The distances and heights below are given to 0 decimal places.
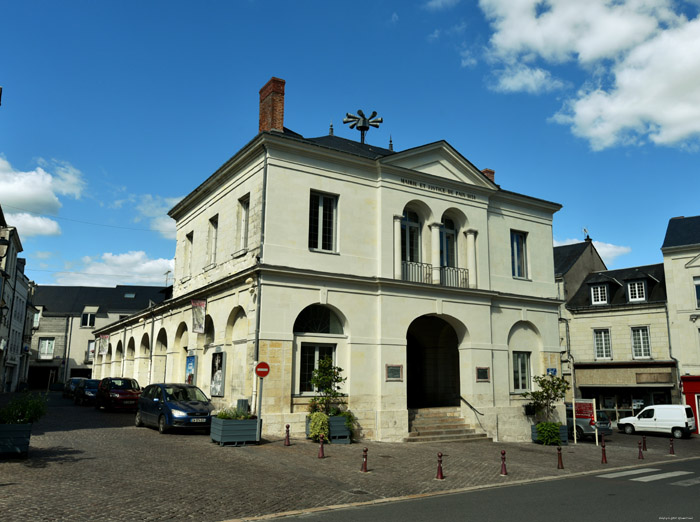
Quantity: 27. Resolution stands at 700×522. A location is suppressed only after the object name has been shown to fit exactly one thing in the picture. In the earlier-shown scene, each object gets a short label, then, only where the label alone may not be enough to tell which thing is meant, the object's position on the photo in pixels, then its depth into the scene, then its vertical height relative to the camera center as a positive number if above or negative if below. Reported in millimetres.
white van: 29031 -2065
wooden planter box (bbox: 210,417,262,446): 15133 -1432
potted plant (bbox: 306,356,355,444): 16875 -1033
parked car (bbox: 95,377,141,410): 25219 -834
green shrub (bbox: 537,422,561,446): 20344 -1916
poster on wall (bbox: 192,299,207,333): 21242 +2219
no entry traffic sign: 15586 +176
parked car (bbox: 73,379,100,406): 30047 -927
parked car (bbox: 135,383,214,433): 17109 -970
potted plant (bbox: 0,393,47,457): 11680 -989
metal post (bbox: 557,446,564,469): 14930 -2142
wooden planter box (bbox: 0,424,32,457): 11648 -1276
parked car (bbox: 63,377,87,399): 38031 -876
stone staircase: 19422 -1687
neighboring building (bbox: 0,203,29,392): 43750 +4744
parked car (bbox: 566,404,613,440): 24906 -2064
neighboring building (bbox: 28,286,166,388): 61562 +4321
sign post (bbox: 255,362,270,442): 15555 +98
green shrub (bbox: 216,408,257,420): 15625 -1046
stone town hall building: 18219 +3188
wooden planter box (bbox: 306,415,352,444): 17047 -1554
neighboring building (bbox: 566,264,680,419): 33906 +2234
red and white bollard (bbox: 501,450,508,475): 13360 -2023
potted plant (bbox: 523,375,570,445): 20406 -1030
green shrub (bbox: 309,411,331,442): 16766 -1438
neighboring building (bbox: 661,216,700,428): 32312 +4307
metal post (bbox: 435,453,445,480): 12546 -1988
